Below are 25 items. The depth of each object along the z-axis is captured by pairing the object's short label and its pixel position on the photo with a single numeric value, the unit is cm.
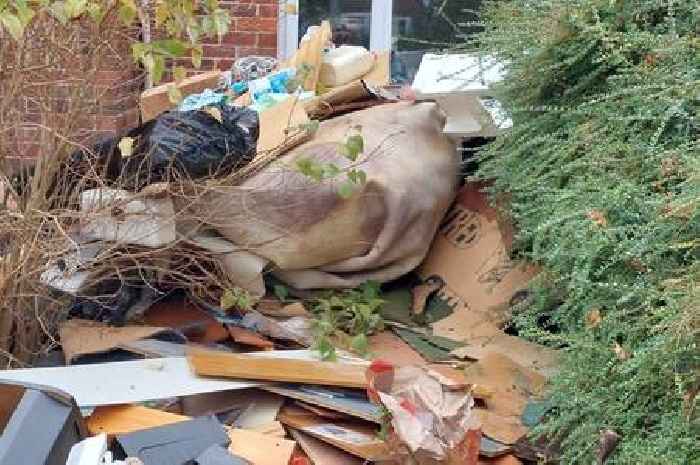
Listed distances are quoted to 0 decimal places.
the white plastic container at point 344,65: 580
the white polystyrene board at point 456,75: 472
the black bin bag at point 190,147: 420
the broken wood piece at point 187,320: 440
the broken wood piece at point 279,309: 454
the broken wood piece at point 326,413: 379
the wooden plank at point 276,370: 386
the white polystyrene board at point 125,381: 372
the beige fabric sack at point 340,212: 454
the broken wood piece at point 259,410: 383
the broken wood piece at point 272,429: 375
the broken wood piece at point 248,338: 430
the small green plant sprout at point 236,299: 424
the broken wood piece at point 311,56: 562
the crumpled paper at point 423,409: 322
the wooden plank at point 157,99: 559
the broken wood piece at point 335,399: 373
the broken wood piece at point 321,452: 363
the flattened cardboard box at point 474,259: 454
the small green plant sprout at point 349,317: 421
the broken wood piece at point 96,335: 412
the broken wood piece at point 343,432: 355
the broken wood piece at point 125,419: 362
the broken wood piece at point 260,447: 356
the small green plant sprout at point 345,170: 407
